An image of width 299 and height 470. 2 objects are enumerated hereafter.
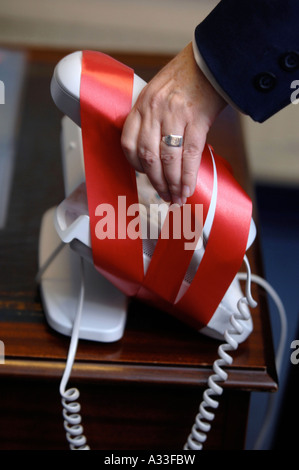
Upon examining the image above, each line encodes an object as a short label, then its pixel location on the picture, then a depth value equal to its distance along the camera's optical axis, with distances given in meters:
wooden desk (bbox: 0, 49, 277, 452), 1.41
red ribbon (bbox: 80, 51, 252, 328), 1.37
